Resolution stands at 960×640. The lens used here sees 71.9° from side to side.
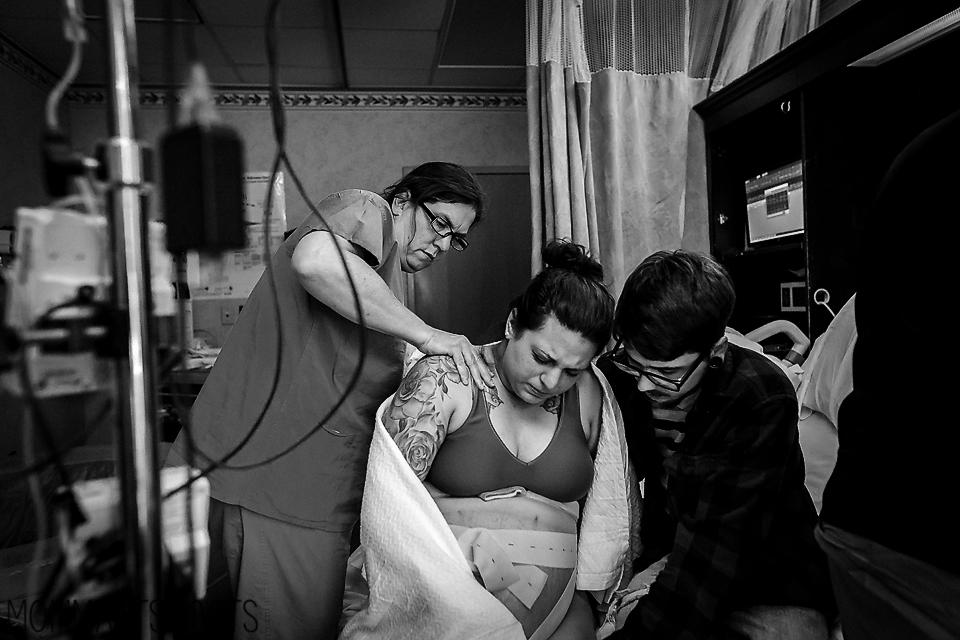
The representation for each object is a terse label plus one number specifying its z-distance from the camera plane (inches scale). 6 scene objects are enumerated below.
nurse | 50.4
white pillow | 59.4
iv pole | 17.0
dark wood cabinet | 72.4
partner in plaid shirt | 45.5
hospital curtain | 83.5
